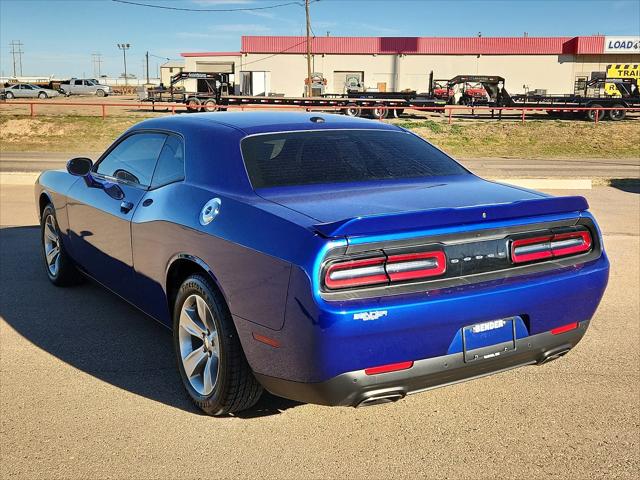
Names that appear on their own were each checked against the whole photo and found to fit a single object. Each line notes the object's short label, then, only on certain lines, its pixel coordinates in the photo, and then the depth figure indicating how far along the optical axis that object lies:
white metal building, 63.69
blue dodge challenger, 2.78
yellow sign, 40.59
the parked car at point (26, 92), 63.97
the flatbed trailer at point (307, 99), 37.16
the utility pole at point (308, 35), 46.46
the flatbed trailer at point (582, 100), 35.66
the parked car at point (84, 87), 75.25
